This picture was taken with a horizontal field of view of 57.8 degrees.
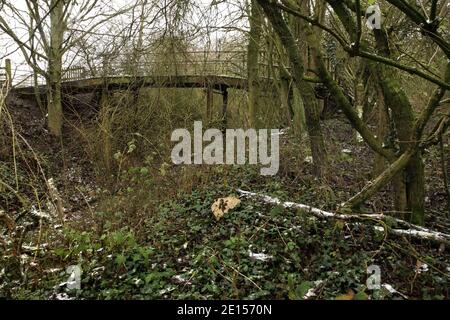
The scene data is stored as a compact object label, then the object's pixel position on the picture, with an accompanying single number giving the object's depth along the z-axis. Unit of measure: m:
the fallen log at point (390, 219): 5.29
